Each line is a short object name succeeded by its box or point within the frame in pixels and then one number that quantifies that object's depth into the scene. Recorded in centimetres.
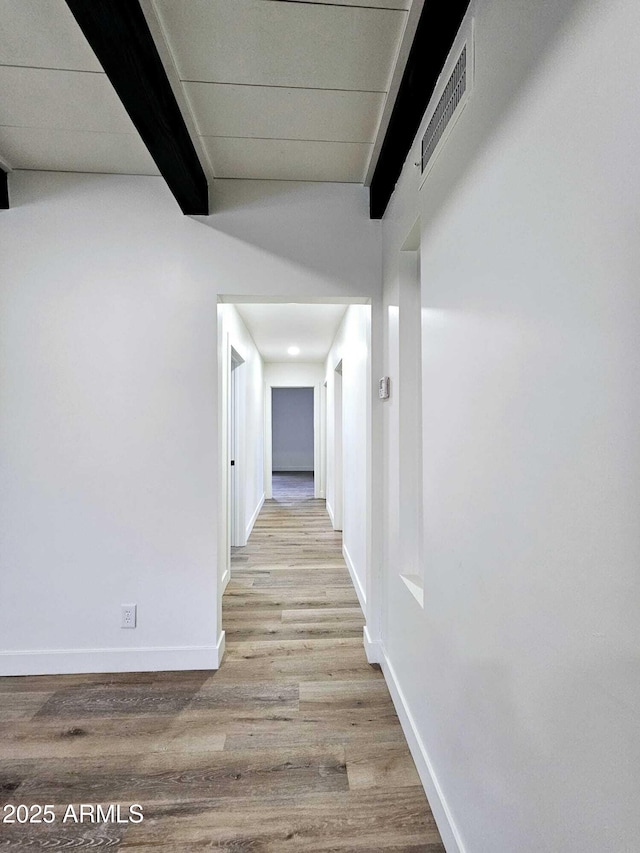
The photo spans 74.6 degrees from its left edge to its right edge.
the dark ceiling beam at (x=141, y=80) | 114
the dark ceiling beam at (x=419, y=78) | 119
